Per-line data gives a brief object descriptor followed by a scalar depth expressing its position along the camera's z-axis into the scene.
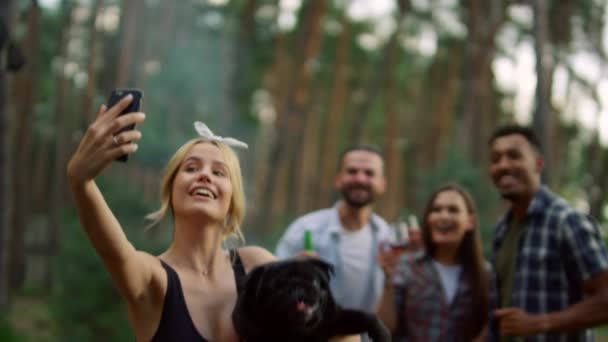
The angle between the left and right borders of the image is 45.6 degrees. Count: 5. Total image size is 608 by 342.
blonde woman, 2.03
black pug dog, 2.07
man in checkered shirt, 3.65
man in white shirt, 4.98
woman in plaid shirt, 4.33
